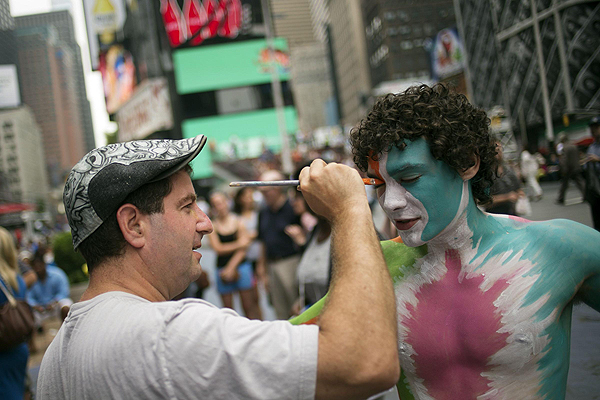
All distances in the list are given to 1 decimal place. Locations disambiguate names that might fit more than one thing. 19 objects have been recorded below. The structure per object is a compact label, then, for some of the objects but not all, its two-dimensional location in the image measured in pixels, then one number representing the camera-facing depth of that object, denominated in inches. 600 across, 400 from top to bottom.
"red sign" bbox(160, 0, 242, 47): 1587.1
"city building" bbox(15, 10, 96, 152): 7351.9
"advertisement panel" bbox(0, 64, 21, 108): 1701.5
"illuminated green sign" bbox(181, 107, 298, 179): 1617.9
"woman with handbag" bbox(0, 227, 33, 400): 132.3
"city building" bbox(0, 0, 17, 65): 2527.1
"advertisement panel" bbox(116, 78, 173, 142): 1669.5
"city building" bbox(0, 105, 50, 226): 3965.8
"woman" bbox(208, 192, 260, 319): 247.1
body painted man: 64.0
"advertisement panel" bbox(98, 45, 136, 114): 1898.4
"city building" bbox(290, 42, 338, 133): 6387.8
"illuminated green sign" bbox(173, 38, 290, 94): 1611.7
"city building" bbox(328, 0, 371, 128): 4308.6
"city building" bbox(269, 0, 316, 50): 6924.2
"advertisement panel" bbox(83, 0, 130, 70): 1913.1
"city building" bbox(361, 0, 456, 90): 3348.9
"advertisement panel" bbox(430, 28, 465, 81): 2060.8
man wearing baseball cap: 48.1
